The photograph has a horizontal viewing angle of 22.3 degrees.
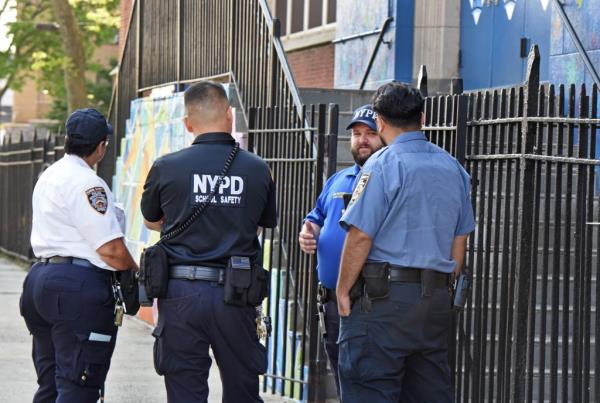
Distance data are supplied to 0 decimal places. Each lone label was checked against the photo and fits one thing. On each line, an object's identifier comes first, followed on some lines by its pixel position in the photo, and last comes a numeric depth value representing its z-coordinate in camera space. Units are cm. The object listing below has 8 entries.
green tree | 2951
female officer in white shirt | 745
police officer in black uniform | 694
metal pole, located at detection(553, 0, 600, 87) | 1129
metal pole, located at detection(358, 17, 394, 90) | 1705
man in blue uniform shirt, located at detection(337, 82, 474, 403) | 656
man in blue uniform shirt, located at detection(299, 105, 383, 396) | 816
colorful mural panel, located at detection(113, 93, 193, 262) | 1546
